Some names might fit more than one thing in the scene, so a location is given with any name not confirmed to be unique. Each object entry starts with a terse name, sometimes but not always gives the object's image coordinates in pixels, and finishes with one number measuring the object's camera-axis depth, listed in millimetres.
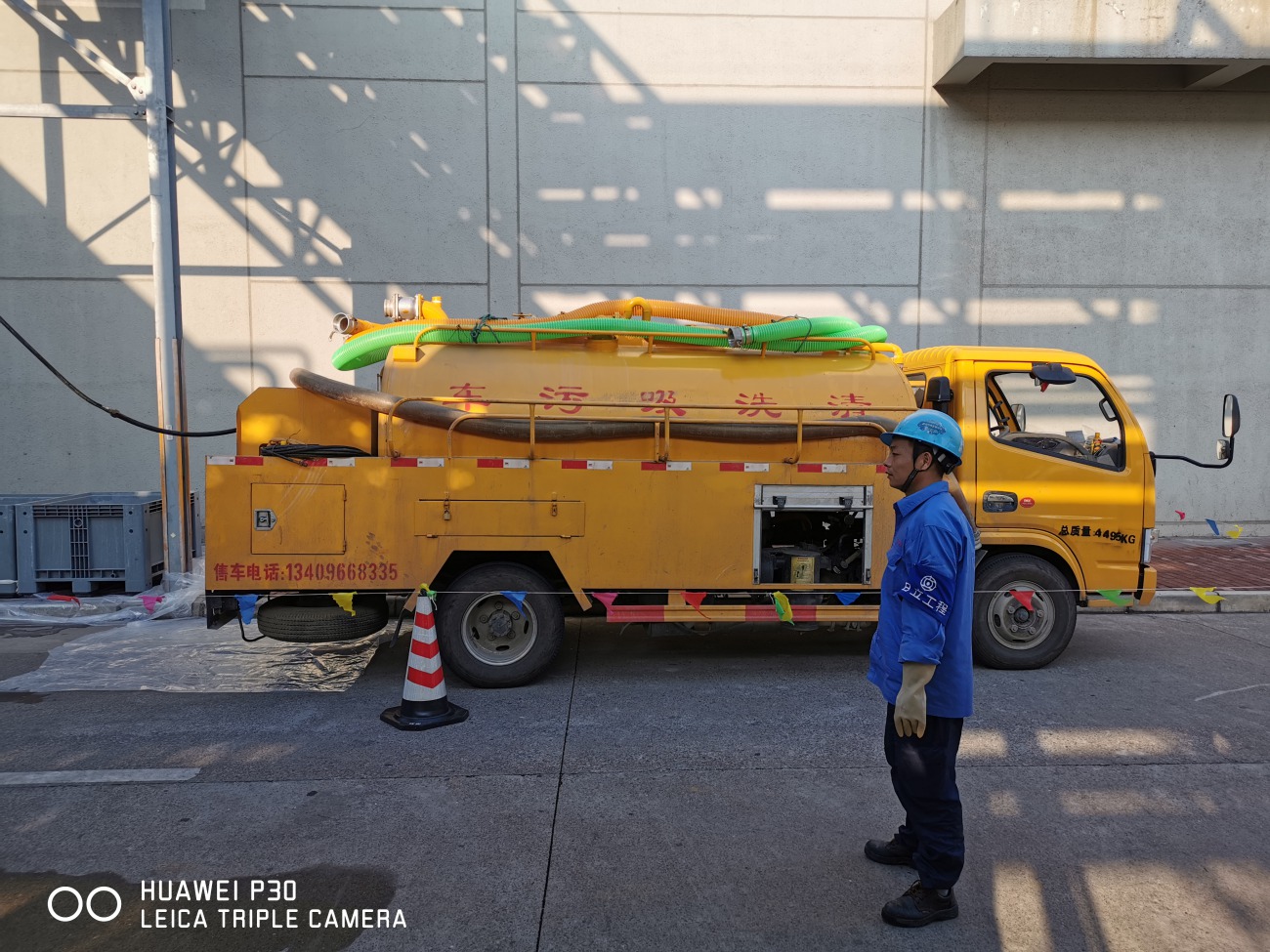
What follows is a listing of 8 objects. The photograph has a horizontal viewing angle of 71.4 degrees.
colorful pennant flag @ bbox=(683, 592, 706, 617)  6297
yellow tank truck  5969
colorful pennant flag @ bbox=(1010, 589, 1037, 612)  6637
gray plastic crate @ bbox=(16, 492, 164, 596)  8781
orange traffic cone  5328
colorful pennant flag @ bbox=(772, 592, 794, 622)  6340
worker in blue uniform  3129
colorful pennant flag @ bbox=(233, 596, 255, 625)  5984
